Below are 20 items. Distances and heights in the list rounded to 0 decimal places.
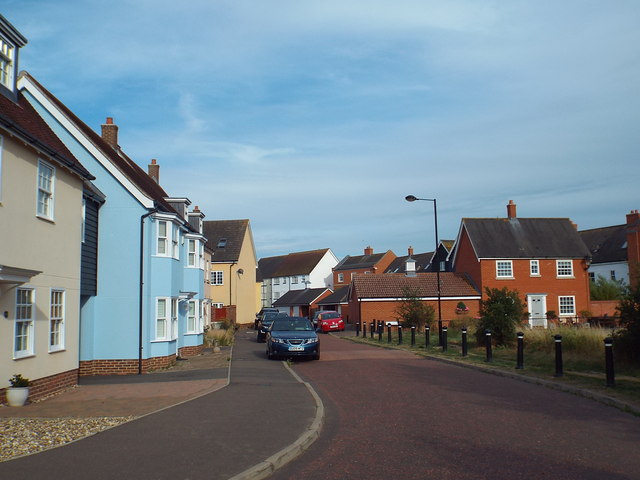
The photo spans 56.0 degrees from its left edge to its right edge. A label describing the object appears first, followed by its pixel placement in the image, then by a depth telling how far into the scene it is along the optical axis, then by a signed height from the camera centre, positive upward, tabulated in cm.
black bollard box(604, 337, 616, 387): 1262 -156
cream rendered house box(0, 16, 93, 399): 1186 +122
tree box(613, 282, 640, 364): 1511 -90
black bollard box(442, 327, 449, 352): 2378 -172
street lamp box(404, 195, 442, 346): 2794 +445
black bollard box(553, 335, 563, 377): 1464 -168
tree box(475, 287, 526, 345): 2177 -71
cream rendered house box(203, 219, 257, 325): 5454 +282
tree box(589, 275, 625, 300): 4966 +31
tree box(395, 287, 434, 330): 3509 -96
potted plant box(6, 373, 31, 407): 1170 -177
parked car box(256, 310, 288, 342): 3537 -157
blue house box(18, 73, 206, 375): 1911 +99
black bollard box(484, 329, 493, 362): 1891 -164
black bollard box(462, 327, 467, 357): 2077 -164
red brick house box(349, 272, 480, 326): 4653 +11
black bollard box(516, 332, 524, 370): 1661 -175
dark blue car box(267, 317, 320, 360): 2217 -170
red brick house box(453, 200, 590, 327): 4753 +224
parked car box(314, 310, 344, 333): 4644 -198
